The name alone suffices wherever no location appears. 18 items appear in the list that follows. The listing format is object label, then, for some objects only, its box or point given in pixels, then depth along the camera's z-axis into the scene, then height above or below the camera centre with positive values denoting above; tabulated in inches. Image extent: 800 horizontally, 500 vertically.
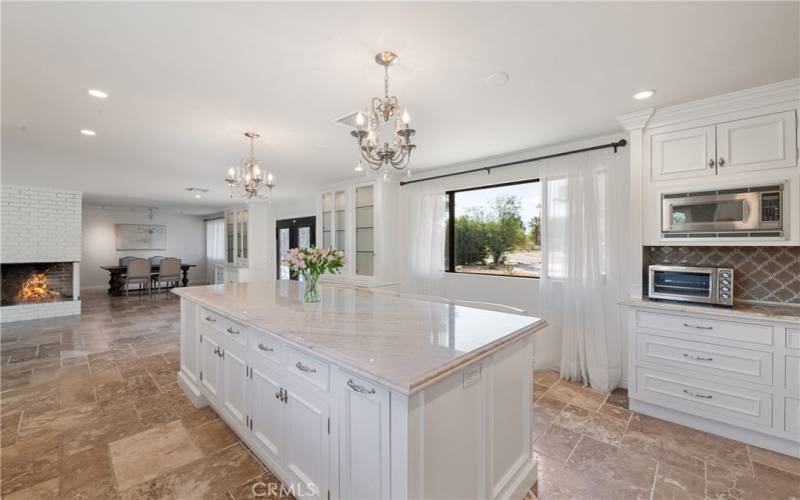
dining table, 329.9 -31.9
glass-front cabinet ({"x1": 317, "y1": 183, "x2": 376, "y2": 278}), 195.3 +13.7
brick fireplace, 220.7 -3.2
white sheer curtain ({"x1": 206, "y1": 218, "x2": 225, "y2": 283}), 395.9 +4.1
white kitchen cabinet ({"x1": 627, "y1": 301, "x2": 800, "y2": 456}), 83.9 -34.6
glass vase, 98.7 -11.9
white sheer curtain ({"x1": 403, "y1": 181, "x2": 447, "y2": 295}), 177.0 +5.5
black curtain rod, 118.0 +37.6
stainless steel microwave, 88.2 +10.0
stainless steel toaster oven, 94.5 -10.8
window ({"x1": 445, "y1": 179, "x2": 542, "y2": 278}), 153.1 +9.2
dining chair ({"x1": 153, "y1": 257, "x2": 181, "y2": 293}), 343.0 -23.9
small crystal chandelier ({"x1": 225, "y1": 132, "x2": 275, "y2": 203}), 127.9 +27.9
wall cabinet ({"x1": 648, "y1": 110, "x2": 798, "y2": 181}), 86.9 +28.7
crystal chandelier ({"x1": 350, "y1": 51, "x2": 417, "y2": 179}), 72.5 +25.7
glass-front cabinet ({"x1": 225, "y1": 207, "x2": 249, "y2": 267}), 316.5 +12.1
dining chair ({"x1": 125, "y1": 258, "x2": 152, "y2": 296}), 319.0 -23.7
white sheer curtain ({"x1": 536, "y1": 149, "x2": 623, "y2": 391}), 123.4 -7.0
